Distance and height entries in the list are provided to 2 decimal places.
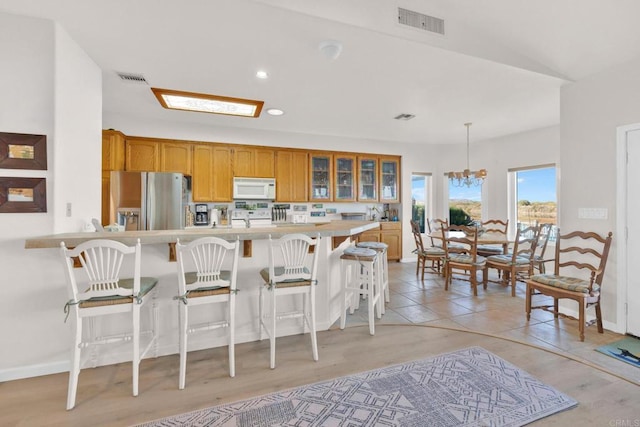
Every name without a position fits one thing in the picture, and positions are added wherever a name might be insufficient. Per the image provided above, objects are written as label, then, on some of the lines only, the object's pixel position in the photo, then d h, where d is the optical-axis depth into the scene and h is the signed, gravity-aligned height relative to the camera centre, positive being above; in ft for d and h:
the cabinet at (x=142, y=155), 14.75 +3.01
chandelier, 15.53 +2.10
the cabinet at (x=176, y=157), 15.31 +3.01
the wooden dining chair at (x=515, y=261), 12.75 -2.29
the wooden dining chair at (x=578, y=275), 8.82 -2.21
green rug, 7.66 -3.91
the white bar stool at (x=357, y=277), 9.19 -2.35
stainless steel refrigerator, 12.87 +0.55
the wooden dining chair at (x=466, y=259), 13.41 -2.28
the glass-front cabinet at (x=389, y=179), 20.49 +2.36
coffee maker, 16.42 -0.08
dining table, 13.81 -1.31
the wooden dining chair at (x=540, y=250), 13.32 -2.12
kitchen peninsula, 7.03 -1.82
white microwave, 16.62 +1.42
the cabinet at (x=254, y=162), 16.78 +3.00
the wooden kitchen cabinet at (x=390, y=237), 19.77 -1.70
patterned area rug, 5.57 -4.01
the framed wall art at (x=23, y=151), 6.76 +1.48
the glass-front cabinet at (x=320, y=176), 18.58 +2.37
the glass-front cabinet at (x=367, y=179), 19.94 +2.34
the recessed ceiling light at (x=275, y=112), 13.50 +4.85
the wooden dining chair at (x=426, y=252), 15.47 -2.16
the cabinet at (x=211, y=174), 15.90 +2.19
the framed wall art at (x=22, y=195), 6.75 +0.43
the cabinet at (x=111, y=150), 12.76 +2.85
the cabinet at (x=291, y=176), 17.67 +2.30
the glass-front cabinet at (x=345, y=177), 19.27 +2.38
